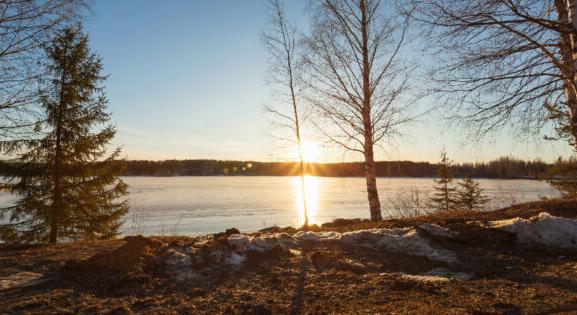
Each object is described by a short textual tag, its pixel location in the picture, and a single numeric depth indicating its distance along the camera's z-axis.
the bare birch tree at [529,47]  5.48
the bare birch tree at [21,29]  6.86
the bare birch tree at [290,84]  13.77
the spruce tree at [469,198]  27.44
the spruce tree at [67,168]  11.45
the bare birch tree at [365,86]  10.83
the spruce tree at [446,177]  28.77
